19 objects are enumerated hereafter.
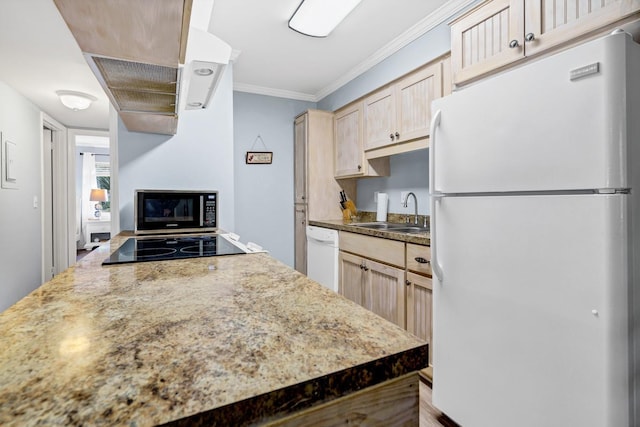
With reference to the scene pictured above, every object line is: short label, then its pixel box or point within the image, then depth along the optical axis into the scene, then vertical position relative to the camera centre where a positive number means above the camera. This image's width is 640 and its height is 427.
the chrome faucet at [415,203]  2.68 +0.04
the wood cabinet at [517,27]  1.25 +0.81
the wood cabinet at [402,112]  2.24 +0.76
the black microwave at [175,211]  2.12 -0.01
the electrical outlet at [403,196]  2.87 +0.11
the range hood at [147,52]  0.77 +0.48
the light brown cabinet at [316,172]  3.44 +0.40
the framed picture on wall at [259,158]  3.59 +0.58
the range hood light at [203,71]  1.28 +0.55
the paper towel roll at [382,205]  3.03 +0.04
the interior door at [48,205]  4.29 +0.06
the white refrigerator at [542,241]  0.93 -0.11
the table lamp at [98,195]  7.50 +0.34
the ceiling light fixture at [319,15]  2.12 +1.35
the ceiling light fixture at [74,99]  3.22 +1.11
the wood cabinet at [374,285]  2.10 -0.55
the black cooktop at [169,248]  1.20 -0.17
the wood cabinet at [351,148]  3.04 +0.61
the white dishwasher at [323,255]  2.84 -0.43
